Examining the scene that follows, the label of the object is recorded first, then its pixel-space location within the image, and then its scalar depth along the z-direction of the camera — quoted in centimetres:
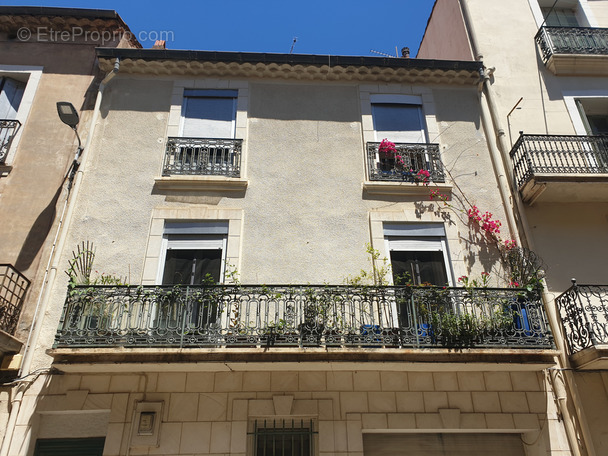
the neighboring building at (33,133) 733
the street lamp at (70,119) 823
